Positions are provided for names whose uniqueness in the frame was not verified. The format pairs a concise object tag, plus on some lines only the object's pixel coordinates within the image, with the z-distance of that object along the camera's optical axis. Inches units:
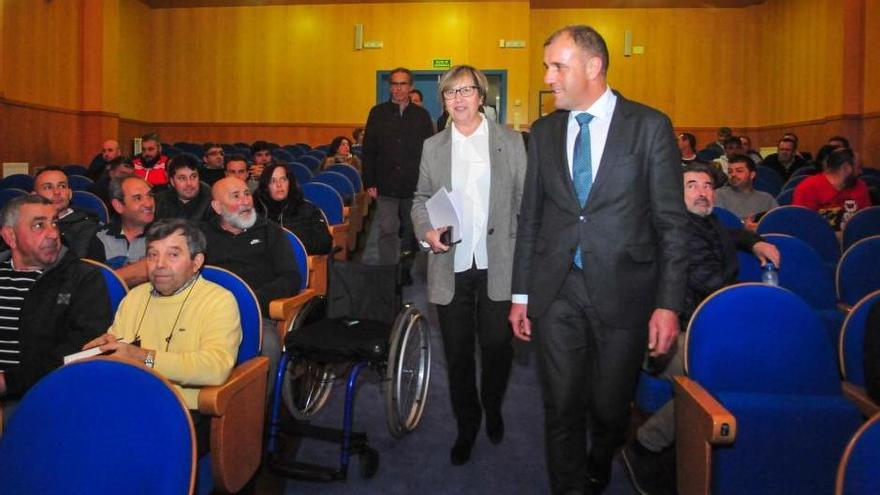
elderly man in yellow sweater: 89.4
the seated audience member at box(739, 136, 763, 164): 382.9
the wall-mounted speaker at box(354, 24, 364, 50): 566.9
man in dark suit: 81.6
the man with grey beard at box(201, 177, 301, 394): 137.0
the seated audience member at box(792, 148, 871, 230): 216.2
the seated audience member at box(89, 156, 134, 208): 236.1
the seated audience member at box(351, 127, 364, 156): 474.7
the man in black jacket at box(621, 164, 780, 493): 107.1
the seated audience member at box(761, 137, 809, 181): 334.0
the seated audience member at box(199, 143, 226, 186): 254.4
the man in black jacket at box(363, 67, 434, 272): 210.1
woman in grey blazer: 107.6
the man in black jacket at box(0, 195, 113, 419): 95.3
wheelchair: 111.4
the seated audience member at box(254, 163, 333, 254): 170.6
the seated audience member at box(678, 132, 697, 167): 322.0
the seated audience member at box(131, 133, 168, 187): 266.8
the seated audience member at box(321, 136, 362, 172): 355.6
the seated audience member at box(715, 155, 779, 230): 211.5
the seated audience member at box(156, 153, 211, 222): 169.8
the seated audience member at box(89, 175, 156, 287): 142.3
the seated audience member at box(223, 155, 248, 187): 203.5
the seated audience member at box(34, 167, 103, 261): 134.9
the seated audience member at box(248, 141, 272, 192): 273.3
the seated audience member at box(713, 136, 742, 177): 349.4
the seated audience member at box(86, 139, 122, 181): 304.3
